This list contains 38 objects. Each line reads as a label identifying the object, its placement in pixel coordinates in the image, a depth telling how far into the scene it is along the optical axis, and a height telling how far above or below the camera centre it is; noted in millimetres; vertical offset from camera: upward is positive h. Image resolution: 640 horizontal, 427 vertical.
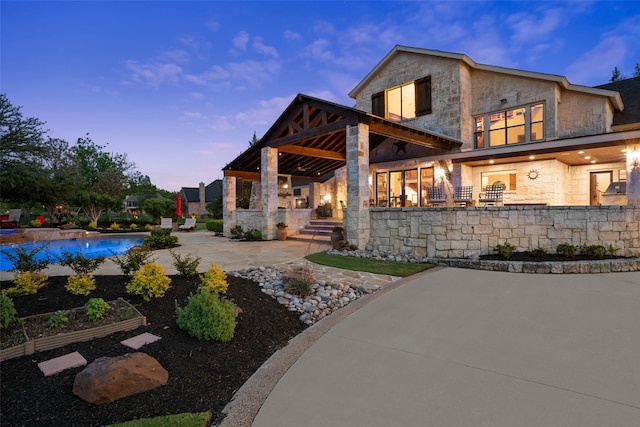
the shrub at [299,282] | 4984 -1183
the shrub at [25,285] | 4148 -988
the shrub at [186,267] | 5359 -960
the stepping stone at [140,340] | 2943 -1275
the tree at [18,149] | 14719 +3350
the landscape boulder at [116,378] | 2146 -1234
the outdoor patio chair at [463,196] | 11688 +657
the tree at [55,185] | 16141 +1674
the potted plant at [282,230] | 12805 -713
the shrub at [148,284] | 4195 -988
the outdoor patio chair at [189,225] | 19953 -741
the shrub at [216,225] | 16562 -649
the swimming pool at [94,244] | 11648 -1353
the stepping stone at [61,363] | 2447 -1259
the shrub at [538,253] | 7488 -1041
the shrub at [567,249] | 7362 -954
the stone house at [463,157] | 7965 +2336
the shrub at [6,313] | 2941 -977
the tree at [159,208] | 22594 +487
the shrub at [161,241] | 11062 -979
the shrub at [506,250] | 7395 -954
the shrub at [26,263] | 4762 -774
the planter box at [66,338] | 2652 -1200
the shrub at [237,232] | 13844 -845
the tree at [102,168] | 35781 +6301
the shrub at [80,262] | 4781 -763
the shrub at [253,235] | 12898 -919
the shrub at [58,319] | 3150 -1113
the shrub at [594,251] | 7281 -976
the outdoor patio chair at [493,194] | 10927 +651
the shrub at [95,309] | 3381 -1075
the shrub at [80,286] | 4227 -1004
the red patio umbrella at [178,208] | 22669 +479
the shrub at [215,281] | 4328 -982
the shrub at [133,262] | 4992 -795
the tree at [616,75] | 34684 +15760
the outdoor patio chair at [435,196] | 11664 +684
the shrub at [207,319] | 3141 -1125
